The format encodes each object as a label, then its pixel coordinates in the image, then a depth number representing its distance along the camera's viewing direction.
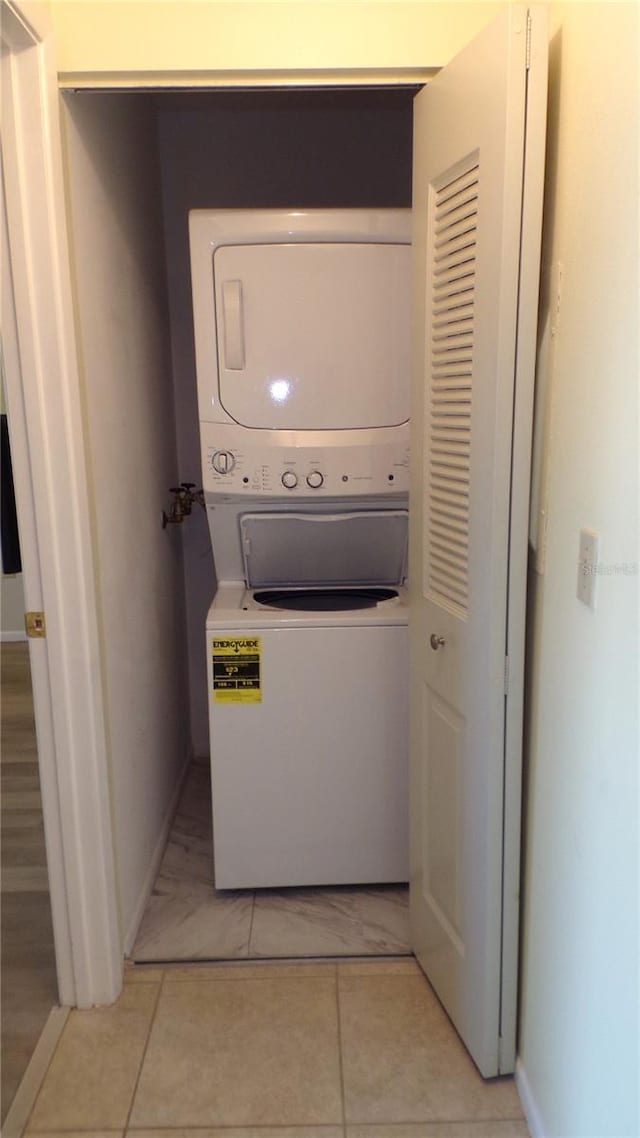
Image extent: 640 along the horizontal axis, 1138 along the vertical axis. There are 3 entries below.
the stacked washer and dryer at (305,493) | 2.20
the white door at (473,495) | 1.40
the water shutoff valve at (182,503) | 2.83
